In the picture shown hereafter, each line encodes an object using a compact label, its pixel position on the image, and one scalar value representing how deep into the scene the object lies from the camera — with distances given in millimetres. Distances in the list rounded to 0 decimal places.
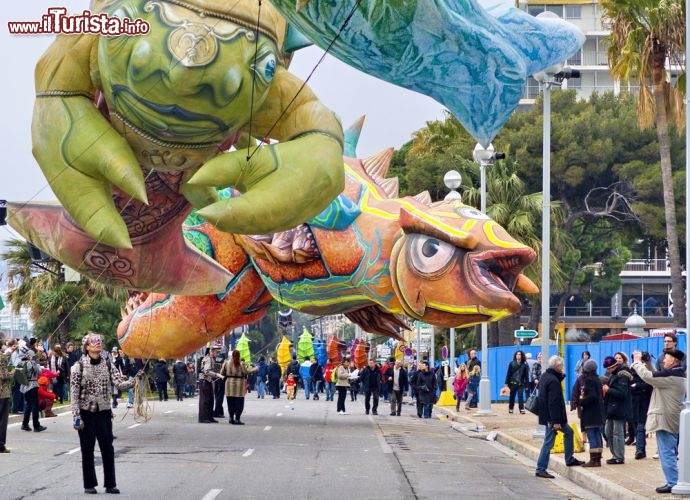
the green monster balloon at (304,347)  65812
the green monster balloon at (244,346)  49241
